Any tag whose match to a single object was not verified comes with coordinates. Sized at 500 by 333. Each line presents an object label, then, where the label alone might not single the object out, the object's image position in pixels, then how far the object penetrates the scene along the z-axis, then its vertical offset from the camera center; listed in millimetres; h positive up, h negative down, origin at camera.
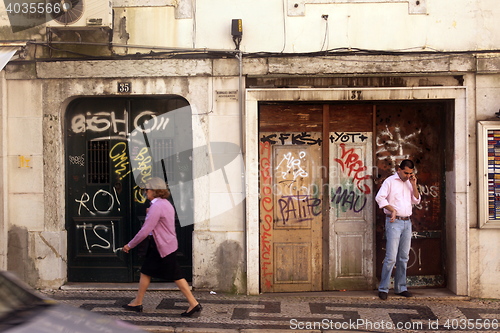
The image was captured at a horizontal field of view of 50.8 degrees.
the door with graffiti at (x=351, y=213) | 8117 -705
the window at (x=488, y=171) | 7602 -68
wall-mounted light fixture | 7641 +2036
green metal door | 8242 -109
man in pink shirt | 7508 -662
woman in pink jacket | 6406 -897
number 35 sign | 7910 +1233
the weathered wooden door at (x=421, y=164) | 8141 +44
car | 3498 -1020
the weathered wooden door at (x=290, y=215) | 8070 -721
